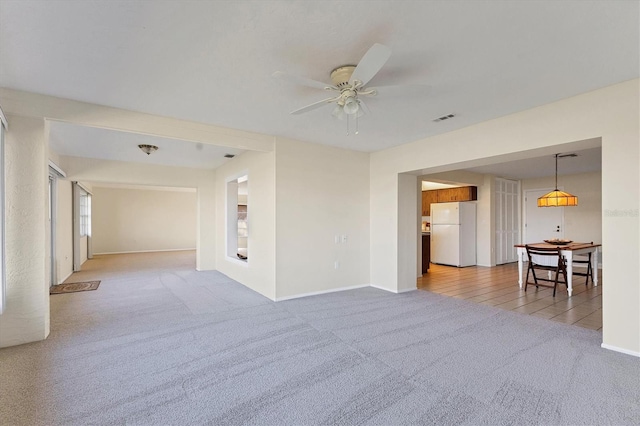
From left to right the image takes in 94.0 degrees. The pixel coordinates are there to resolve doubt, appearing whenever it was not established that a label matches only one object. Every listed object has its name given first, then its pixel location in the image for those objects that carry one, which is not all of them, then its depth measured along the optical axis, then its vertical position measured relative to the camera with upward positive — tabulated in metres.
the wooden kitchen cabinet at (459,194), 8.18 +0.48
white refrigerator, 7.98 -0.63
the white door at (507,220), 8.56 -0.26
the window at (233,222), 6.79 -0.24
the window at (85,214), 8.85 -0.06
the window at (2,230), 2.87 -0.17
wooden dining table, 4.90 -0.73
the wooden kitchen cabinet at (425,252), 7.17 -1.00
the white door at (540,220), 8.37 -0.27
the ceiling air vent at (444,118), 3.69 +1.19
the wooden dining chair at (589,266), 5.69 -1.08
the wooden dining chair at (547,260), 5.04 -0.86
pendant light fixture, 5.65 +0.23
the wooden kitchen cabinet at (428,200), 8.94 +0.35
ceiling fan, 2.01 +0.99
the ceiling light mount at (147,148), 5.02 +1.10
